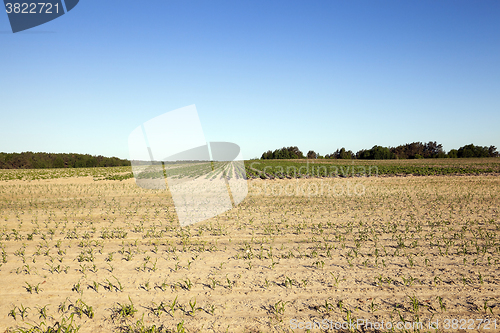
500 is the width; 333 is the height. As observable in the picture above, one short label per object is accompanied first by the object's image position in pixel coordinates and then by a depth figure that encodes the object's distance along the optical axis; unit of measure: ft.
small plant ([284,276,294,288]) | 15.30
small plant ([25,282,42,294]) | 14.76
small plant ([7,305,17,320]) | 12.38
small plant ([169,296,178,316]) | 12.62
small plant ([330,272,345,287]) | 15.47
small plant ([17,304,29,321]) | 12.31
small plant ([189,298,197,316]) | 12.62
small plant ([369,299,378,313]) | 12.82
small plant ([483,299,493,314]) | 12.32
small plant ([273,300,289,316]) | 12.67
